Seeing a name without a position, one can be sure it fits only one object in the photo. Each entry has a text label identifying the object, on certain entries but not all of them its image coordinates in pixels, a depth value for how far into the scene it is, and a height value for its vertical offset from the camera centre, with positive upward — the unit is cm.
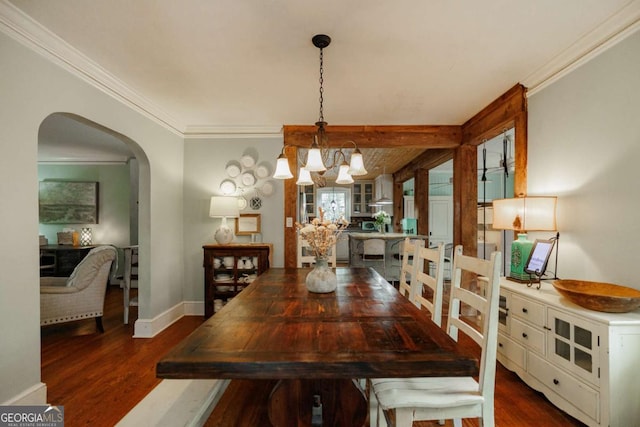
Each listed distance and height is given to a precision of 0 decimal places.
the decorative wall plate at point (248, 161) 368 +66
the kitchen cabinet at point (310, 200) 840 +37
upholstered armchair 285 -83
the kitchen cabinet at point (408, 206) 759 +16
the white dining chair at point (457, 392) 117 -78
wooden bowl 151 -48
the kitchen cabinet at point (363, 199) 865 +40
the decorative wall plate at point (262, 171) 369 +54
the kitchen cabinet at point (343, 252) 785 -110
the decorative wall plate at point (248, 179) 370 +44
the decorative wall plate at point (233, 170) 369 +55
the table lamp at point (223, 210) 341 +3
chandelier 194 +36
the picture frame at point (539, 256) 207 -34
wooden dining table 93 -50
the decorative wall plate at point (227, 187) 370 +33
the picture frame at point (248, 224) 370 -15
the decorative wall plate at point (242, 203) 372 +12
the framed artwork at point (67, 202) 528 +20
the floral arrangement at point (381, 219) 622 -15
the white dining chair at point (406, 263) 209 -40
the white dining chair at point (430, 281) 175 -45
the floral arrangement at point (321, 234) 182 -14
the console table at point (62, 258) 481 -77
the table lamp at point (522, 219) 217 -6
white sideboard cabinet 146 -83
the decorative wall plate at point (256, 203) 373 +12
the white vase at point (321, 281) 178 -43
